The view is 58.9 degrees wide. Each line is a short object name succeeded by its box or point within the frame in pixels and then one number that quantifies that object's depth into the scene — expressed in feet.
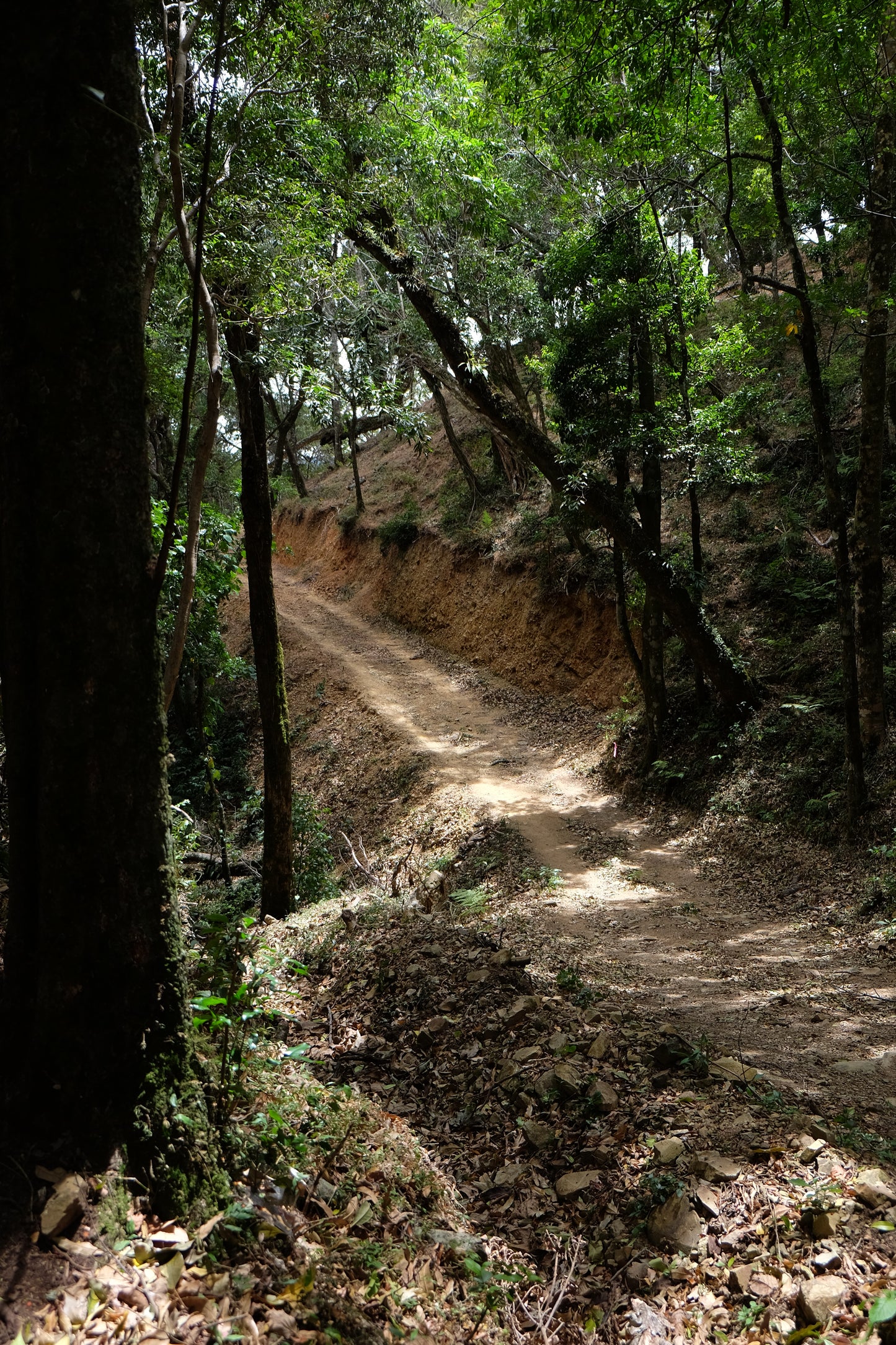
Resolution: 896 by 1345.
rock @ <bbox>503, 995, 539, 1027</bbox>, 17.31
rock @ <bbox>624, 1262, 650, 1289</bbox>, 10.64
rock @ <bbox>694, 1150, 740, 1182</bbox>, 11.82
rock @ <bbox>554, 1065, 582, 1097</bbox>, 14.65
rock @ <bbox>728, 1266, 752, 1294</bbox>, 10.11
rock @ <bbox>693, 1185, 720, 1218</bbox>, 11.32
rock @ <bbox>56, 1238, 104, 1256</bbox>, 8.16
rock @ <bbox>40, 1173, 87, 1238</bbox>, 8.19
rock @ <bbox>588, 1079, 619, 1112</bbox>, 14.19
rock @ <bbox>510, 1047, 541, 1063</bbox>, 15.99
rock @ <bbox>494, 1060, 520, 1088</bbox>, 15.39
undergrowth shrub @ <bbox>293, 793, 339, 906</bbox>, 36.50
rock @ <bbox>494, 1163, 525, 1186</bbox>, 12.94
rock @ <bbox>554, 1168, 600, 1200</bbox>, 12.50
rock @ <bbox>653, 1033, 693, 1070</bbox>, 15.53
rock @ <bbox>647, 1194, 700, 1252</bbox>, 11.03
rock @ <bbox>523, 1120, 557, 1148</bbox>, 13.64
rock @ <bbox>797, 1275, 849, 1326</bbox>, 9.34
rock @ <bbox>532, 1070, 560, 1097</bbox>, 14.75
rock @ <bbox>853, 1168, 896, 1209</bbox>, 10.79
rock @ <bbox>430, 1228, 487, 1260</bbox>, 11.15
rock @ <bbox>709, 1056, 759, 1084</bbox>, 14.92
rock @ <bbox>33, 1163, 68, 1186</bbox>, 8.60
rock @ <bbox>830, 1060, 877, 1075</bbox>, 15.98
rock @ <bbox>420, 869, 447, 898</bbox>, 31.32
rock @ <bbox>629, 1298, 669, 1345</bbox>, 9.83
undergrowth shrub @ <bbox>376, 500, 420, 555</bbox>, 83.97
